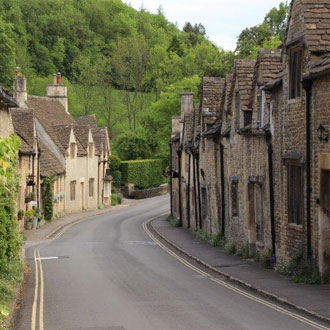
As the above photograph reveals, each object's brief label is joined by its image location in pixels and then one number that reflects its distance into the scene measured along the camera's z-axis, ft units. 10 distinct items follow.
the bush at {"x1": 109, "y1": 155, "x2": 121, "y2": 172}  257.96
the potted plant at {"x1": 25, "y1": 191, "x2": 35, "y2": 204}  142.09
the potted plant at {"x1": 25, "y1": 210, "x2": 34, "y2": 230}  145.79
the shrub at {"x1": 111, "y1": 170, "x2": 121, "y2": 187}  258.16
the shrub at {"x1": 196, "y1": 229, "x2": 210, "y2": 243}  113.85
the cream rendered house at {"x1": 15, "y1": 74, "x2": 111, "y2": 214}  184.75
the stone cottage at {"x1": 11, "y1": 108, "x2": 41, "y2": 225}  138.72
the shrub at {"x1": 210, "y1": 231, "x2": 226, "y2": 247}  103.40
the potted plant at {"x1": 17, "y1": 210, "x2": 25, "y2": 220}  123.06
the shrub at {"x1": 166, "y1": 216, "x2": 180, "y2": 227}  154.92
